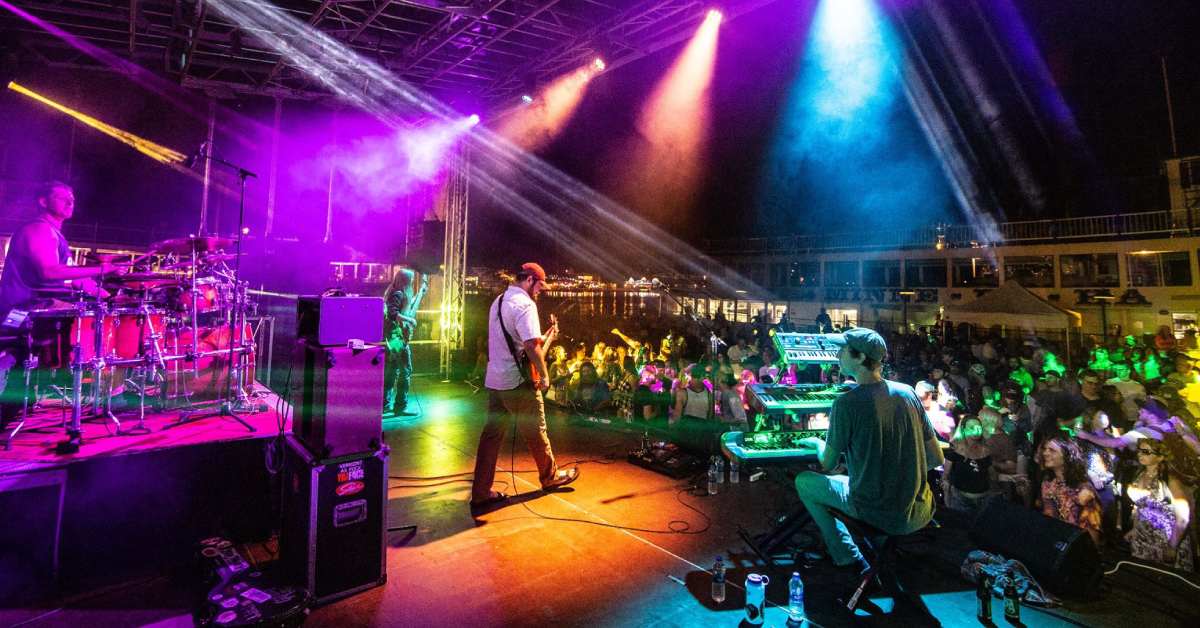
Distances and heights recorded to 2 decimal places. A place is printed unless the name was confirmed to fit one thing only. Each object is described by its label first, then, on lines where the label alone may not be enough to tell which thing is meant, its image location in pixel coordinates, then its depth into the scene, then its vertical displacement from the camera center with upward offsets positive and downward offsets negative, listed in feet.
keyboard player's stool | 9.66 -4.48
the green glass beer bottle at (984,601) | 9.66 -5.20
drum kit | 12.17 -0.01
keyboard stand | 11.93 -4.84
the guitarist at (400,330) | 24.56 +0.31
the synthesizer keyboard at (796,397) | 12.80 -1.62
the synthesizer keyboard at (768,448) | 12.21 -2.82
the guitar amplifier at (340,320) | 9.91 +0.34
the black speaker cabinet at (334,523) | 9.33 -3.70
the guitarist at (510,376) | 14.35 -1.18
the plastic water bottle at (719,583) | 10.13 -5.08
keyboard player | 9.61 -2.20
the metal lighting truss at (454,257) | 35.19 +5.76
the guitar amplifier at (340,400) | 9.62 -1.30
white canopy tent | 45.62 +3.01
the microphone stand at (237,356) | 13.30 -0.63
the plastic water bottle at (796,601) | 9.18 -5.08
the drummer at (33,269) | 11.75 +1.58
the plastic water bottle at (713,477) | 16.23 -4.74
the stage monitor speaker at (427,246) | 35.81 +6.65
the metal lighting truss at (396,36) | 23.72 +16.12
